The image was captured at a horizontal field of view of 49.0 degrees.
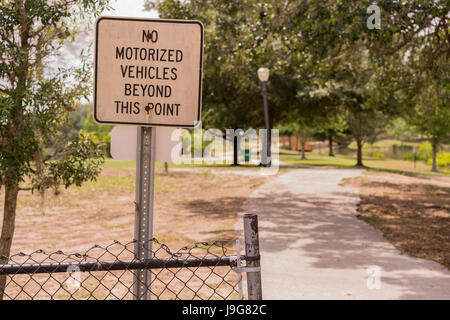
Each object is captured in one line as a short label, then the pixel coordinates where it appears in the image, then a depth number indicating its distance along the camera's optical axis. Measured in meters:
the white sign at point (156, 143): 2.92
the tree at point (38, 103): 5.39
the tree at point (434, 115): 13.81
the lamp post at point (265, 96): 17.81
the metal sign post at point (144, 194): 2.88
